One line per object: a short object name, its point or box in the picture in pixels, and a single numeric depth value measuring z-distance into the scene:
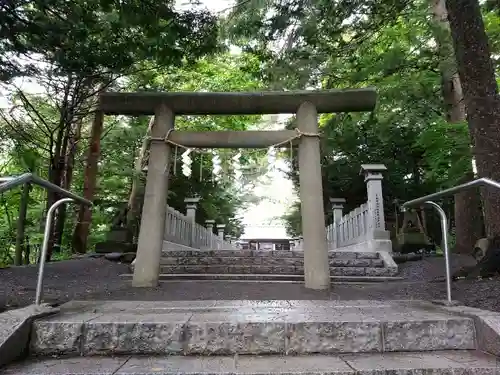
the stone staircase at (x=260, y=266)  6.84
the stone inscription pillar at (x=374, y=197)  8.77
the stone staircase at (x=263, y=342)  2.30
